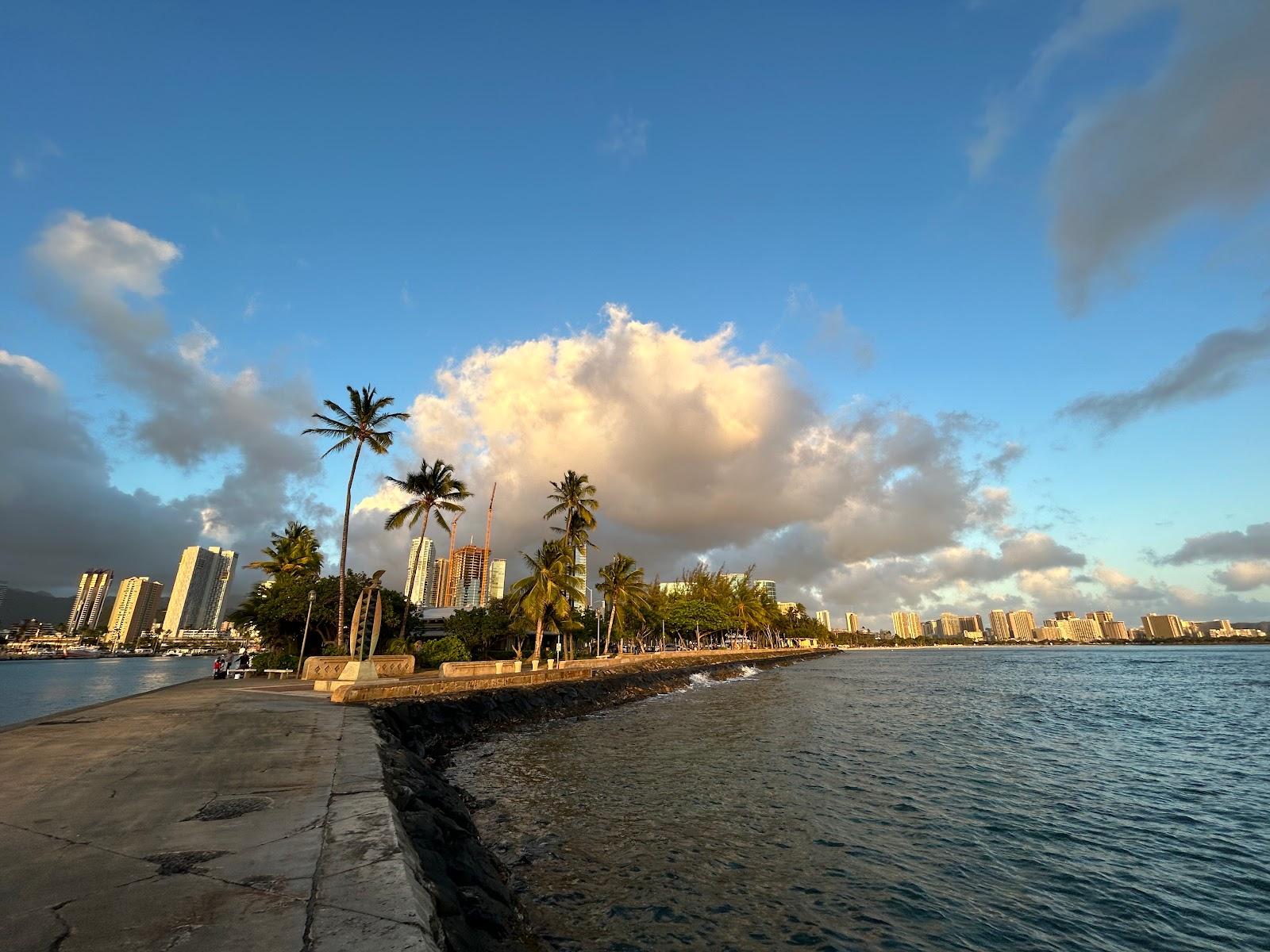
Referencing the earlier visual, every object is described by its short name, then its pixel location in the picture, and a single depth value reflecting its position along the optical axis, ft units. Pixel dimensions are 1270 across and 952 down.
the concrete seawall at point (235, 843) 14.20
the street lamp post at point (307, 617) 122.62
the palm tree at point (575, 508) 163.53
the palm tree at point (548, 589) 136.67
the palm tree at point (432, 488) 153.60
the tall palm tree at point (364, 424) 124.98
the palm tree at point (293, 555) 171.12
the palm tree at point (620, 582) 203.92
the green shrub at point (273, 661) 131.54
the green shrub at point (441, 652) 134.92
